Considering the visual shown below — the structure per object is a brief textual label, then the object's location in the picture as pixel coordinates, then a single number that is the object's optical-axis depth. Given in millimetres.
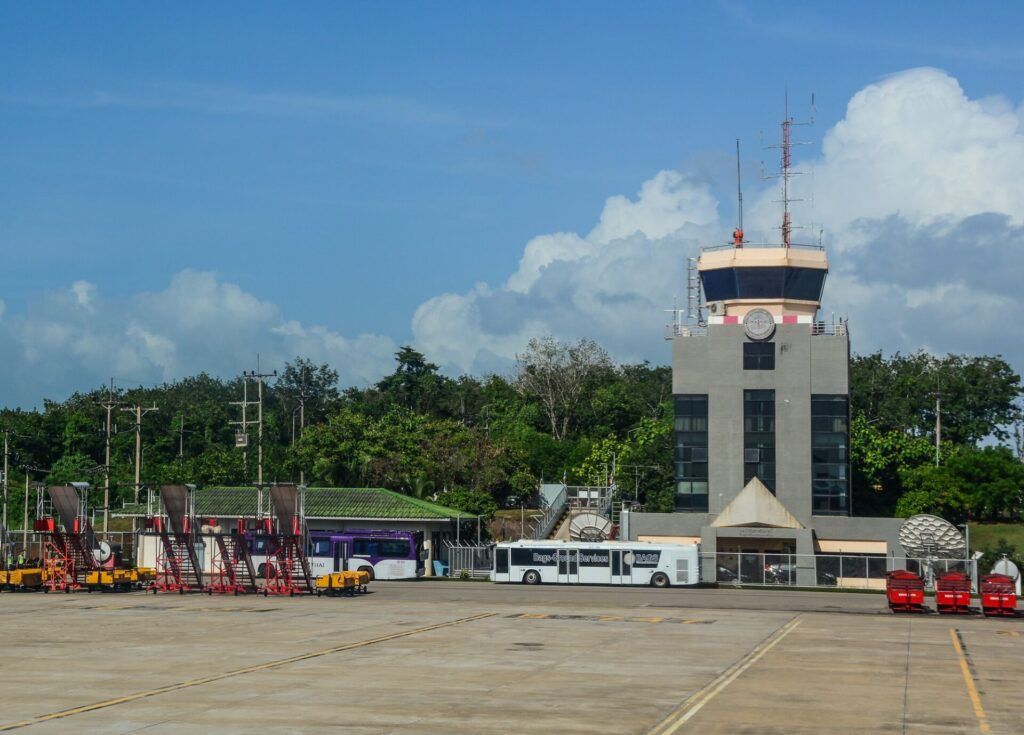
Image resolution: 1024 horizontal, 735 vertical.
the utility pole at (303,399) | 153750
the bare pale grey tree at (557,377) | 146000
